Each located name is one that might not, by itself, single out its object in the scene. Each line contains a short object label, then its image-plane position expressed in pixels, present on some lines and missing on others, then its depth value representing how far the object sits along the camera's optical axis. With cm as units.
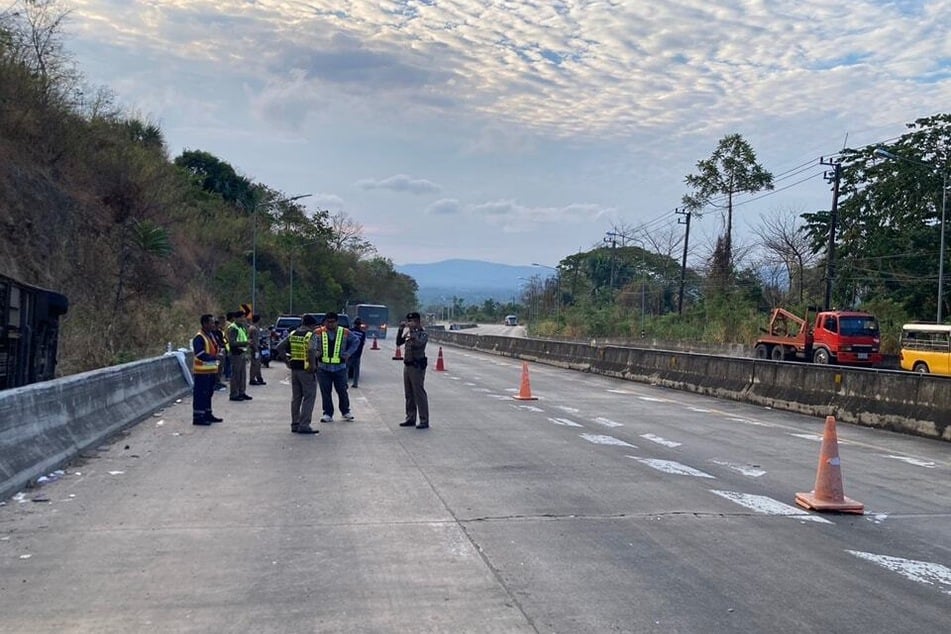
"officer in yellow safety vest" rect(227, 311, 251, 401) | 1806
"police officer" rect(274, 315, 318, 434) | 1354
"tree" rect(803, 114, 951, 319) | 4959
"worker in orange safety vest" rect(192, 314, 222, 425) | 1422
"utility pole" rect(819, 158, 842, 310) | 4669
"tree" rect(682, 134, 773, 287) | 7262
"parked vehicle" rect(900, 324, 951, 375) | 2931
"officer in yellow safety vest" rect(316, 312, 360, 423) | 1434
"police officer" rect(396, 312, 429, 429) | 1420
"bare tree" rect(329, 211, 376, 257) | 10083
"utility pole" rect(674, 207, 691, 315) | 7149
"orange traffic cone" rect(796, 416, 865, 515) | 855
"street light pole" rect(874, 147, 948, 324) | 3856
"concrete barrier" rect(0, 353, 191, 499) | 881
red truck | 3241
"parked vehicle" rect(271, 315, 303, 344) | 3374
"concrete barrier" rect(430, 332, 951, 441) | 1572
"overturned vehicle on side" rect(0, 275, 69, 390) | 1294
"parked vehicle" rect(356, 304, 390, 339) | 7675
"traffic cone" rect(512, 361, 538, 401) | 2055
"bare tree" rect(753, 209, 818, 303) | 6850
